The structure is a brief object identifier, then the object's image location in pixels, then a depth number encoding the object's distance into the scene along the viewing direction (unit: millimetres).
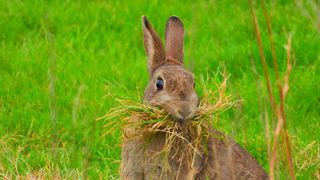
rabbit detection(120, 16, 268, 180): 9773
